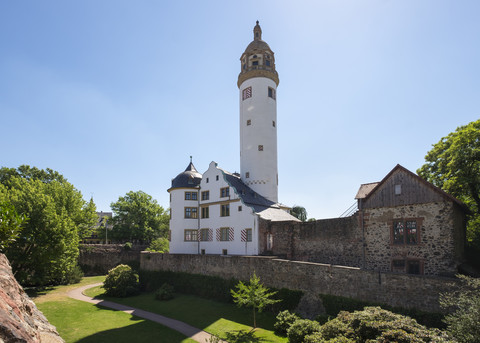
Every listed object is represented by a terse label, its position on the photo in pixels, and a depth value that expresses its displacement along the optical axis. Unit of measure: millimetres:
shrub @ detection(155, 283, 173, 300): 34062
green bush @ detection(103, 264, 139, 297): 36469
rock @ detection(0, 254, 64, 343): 5367
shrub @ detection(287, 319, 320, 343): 19562
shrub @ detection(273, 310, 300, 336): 22542
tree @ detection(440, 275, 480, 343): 12406
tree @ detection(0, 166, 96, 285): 32375
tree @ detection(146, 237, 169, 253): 54531
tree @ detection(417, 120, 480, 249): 26328
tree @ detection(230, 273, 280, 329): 24109
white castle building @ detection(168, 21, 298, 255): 37594
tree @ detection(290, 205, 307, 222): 75862
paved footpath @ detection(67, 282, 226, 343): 23391
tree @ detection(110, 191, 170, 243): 63375
